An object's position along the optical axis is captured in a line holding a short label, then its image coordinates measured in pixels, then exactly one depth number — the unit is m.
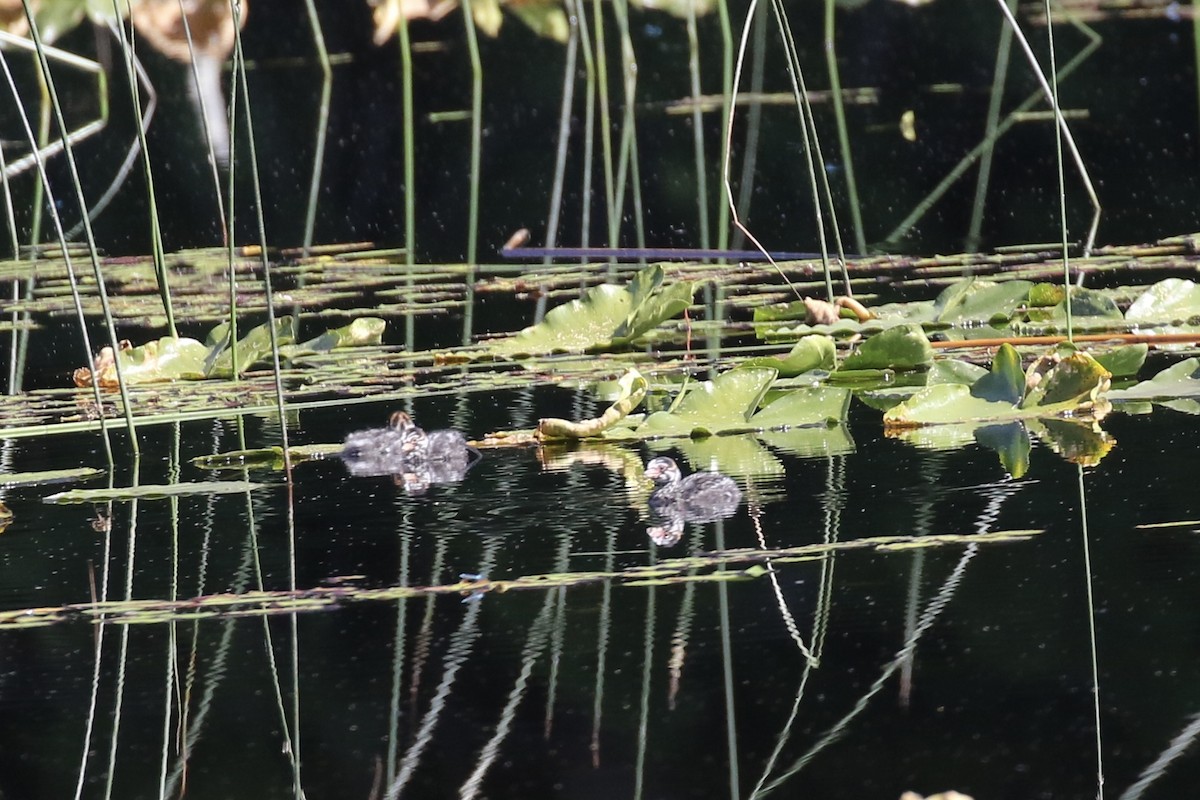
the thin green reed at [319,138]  12.02
